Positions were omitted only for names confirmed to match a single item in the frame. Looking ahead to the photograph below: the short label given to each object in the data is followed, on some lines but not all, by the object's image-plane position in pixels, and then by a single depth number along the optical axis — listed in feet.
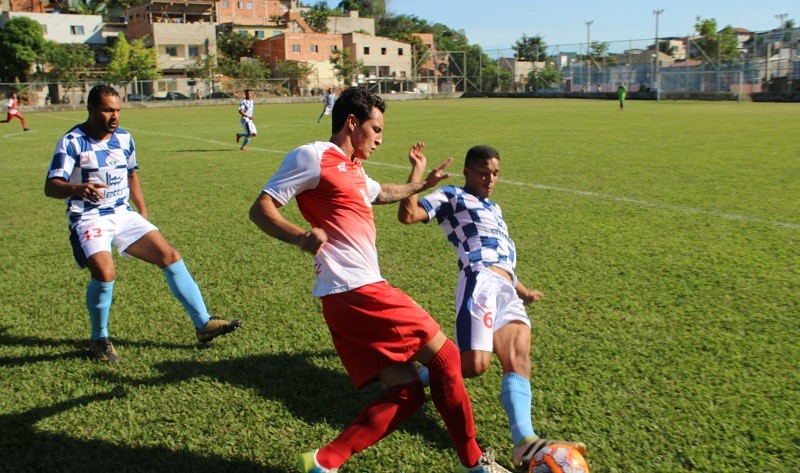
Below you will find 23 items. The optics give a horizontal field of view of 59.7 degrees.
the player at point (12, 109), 108.78
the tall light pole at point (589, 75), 193.06
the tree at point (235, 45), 275.39
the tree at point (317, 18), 341.21
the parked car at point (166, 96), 196.83
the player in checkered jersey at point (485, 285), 12.57
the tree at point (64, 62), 212.02
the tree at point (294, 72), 230.58
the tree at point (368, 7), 413.39
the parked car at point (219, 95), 203.82
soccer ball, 10.66
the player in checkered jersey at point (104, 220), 16.84
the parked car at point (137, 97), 191.11
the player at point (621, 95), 130.11
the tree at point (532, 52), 206.39
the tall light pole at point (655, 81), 167.02
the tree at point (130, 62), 217.15
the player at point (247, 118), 67.62
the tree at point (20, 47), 212.84
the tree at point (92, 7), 303.42
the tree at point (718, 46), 164.25
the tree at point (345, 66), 250.57
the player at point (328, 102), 110.63
